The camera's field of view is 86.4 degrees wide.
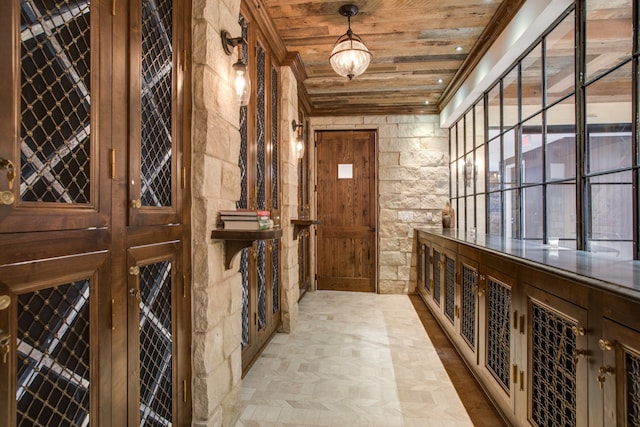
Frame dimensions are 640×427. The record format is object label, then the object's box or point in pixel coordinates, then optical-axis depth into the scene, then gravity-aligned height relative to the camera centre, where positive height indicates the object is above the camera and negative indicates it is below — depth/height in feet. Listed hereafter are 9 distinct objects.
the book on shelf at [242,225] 5.84 -0.15
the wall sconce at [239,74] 6.14 +2.66
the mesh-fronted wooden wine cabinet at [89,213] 2.77 +0.04
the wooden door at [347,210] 16.84 +0.33
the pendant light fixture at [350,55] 8.87 +4.25
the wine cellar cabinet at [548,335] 3.42 -1.64
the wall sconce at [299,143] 12.76 +2.83
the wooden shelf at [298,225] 11.71 -0.30
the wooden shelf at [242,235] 5.67 -0.31
